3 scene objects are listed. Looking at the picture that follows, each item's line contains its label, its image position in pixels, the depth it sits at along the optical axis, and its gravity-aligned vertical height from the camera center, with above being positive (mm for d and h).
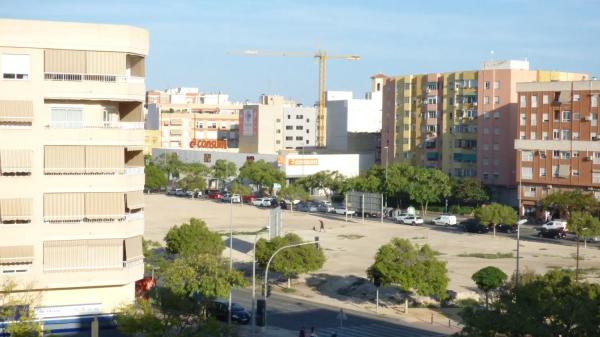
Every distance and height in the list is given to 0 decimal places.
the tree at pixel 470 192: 95250 -4405
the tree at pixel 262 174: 111438 -3630
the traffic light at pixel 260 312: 40478 -6687
